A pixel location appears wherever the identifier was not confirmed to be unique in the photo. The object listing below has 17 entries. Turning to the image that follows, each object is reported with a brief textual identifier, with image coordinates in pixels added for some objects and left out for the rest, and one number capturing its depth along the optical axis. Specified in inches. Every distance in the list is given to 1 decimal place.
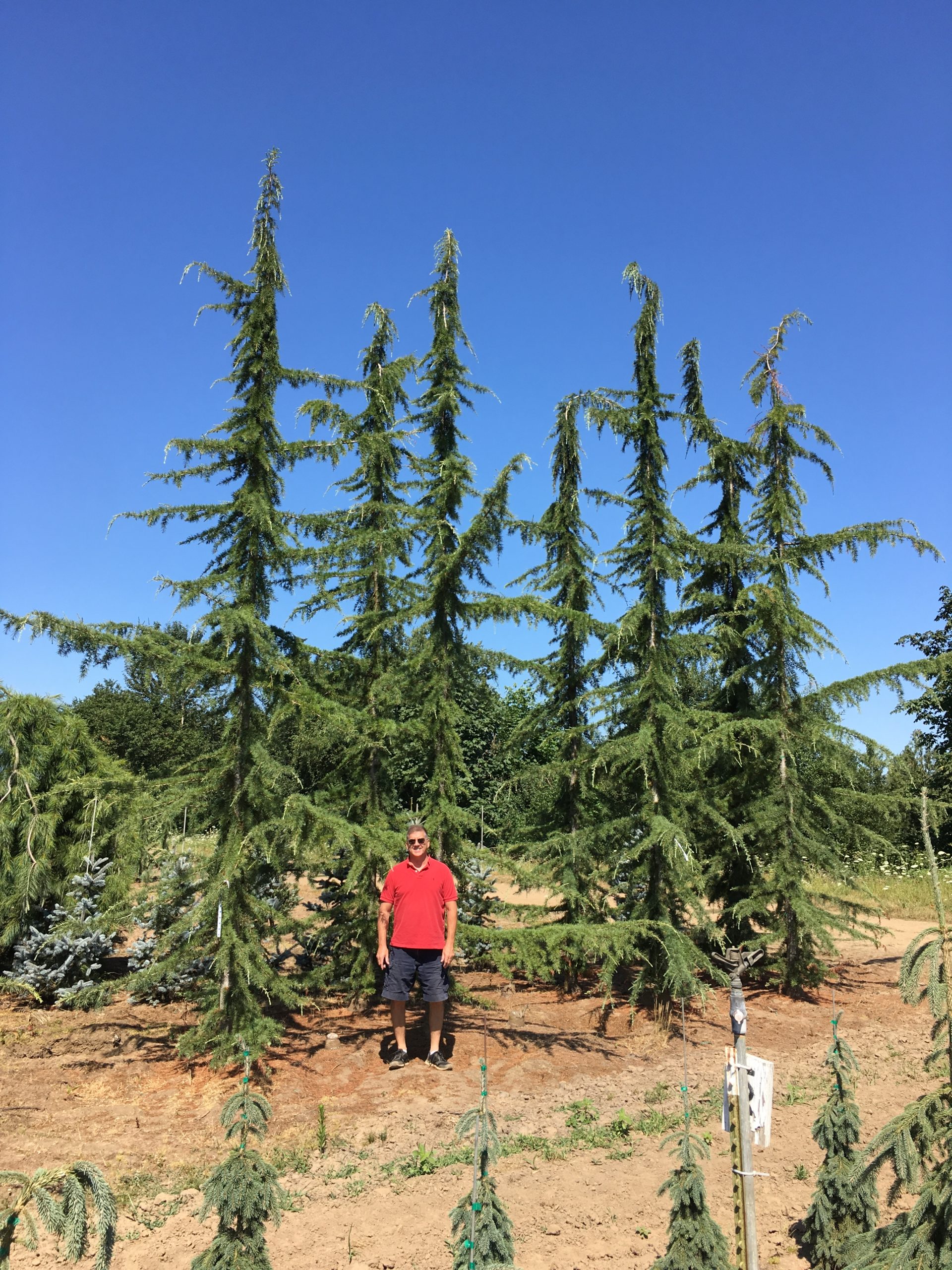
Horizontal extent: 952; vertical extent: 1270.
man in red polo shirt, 294.4
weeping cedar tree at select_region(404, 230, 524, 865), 342.0
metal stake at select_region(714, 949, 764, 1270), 139.2
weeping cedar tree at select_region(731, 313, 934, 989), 399.2
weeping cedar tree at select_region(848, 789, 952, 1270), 109.5
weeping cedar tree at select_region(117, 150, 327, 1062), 283.1
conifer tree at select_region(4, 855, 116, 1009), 369.7
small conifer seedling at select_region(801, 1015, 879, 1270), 163.3
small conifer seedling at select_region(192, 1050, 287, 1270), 130.6
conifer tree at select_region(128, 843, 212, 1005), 286.2
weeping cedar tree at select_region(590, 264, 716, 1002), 362.0
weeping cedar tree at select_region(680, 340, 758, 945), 421.4
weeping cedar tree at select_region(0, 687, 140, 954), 375.2
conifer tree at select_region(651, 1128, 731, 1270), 143.5
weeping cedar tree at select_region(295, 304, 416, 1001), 330.6
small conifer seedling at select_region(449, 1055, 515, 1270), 134.5
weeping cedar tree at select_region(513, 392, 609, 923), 389.4
